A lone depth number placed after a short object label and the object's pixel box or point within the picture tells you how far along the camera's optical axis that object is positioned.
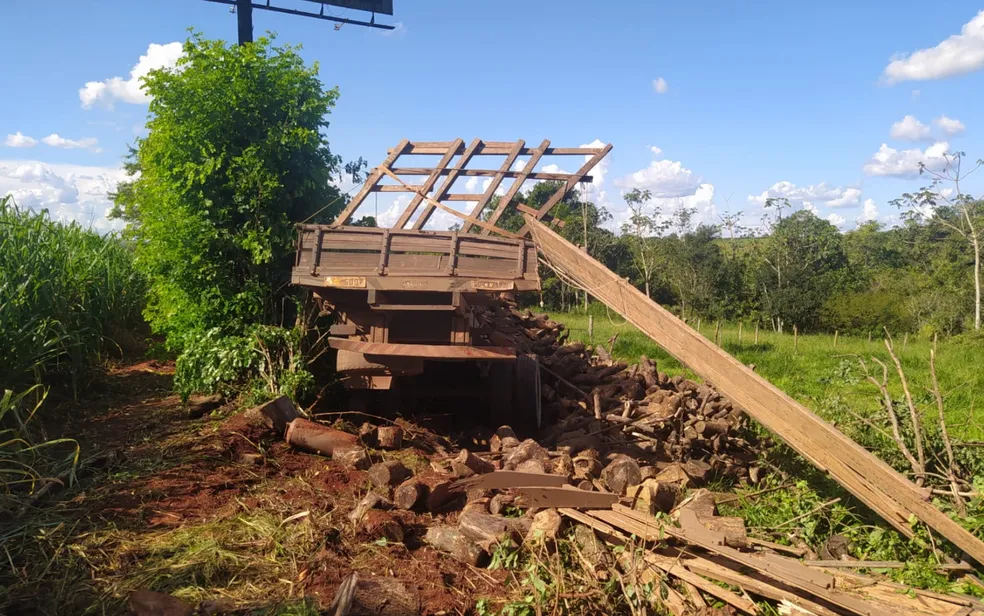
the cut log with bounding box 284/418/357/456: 5.28
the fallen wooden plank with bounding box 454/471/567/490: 4.57
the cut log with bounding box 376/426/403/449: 5.66
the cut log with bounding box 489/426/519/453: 5.93
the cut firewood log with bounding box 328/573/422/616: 3.12
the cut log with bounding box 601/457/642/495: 5.02
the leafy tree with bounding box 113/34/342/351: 6.82
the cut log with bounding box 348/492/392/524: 4.11
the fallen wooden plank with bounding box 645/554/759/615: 3.50
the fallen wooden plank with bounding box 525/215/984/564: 3.93
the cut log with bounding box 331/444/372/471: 5.07
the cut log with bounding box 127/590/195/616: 2.89
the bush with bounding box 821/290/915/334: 32.44
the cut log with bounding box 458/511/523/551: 3.94
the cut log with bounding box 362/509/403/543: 3.95
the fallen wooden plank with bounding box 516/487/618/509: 4.33
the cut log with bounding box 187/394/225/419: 6.02
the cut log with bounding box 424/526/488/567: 3.86
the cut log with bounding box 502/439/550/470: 5.27
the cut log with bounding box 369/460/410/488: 4.70
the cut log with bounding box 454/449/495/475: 5.04
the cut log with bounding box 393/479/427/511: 4.42
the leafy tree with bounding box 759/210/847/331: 34.00
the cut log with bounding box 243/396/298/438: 5.38
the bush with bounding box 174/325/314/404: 6.46
